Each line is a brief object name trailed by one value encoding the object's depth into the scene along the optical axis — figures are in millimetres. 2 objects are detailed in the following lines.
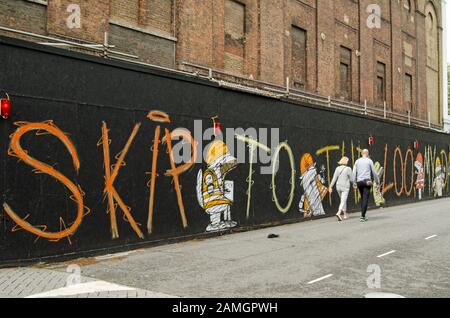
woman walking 14047
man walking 13633
